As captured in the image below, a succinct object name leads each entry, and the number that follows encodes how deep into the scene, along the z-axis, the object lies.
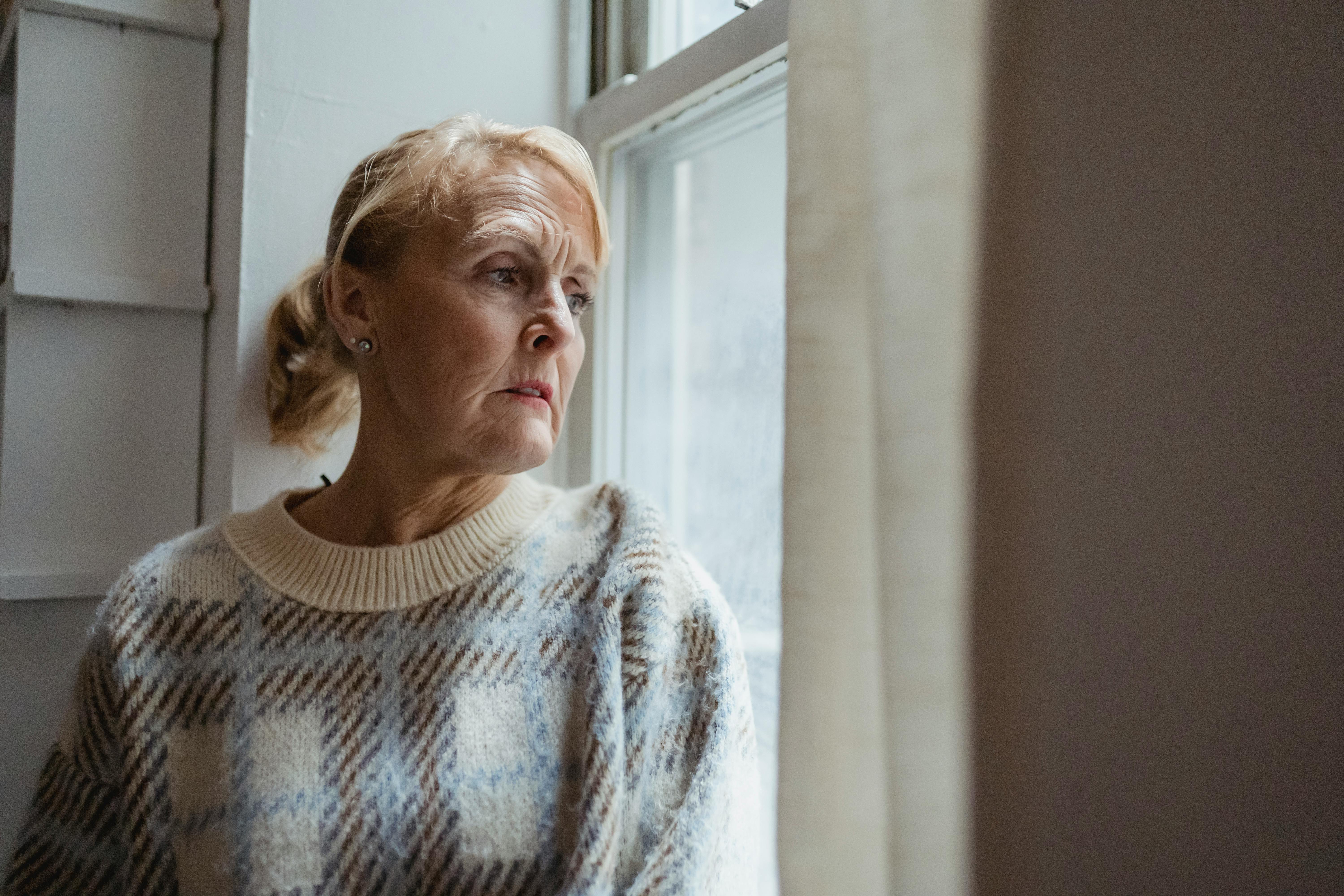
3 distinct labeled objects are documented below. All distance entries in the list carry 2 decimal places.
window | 1.20
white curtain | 0.53
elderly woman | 0.89
